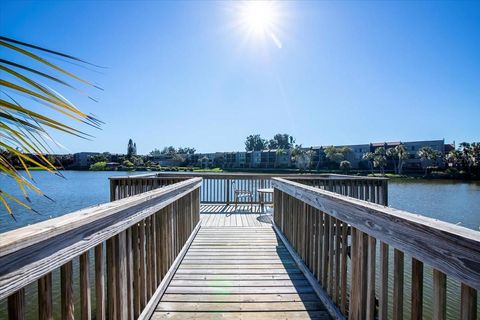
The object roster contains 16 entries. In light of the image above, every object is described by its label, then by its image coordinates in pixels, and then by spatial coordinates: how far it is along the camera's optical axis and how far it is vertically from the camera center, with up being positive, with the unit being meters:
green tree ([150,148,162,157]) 102.25 +2.30
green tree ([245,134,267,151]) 88.94 +4.64
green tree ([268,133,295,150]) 90.00 +5.38
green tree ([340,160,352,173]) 48.12 -1.67
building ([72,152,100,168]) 66.50 -0.78
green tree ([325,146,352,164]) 50.95 +0.72
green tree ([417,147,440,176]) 42.35 +0.28
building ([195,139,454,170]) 46.19 -0.05
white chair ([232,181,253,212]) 7.91 -1.16
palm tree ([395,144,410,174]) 43.09 +0.28
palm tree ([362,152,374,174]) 46.62 -0.13
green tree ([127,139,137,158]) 76.84 +2.57
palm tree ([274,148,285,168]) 59.79 +0.63
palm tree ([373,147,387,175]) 43.97 -0.21
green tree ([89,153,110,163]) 65.25 -0.28
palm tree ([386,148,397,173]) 44.70 +0.46
